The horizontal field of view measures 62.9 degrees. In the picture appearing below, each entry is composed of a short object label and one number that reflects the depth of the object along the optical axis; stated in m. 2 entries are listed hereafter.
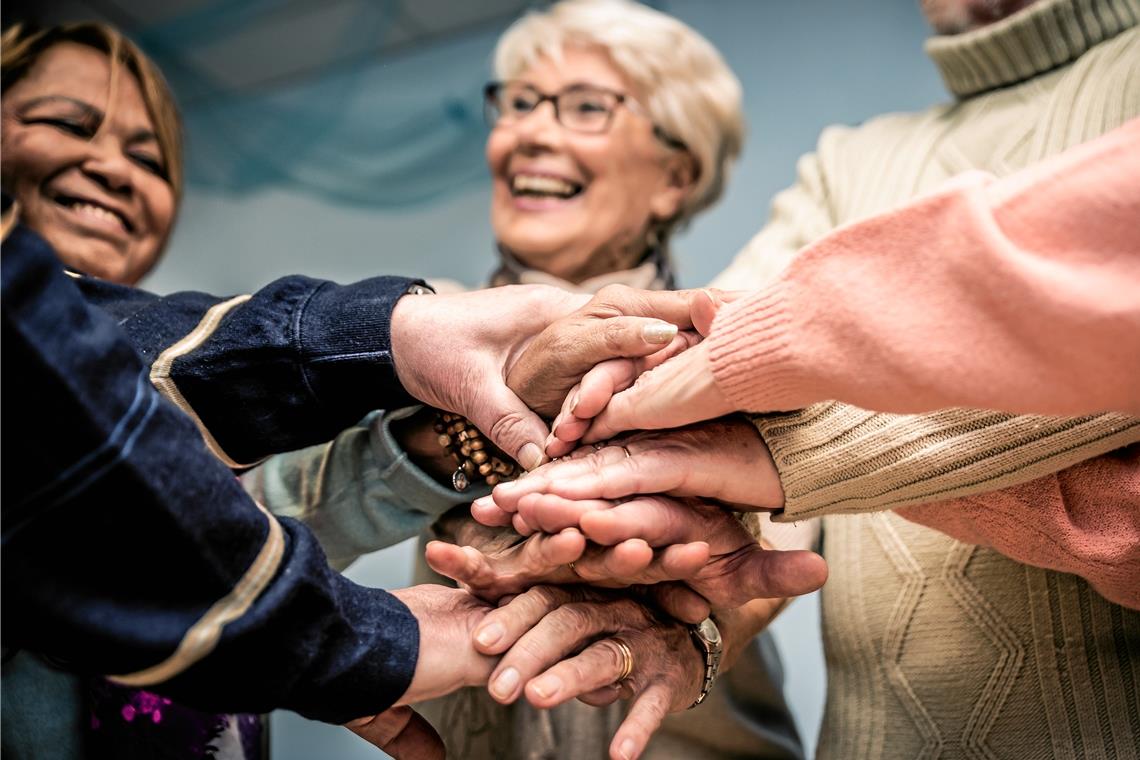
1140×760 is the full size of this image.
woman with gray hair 1.14
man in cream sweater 0.69
